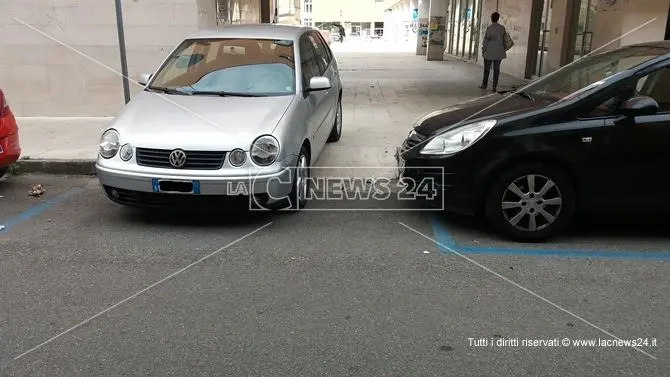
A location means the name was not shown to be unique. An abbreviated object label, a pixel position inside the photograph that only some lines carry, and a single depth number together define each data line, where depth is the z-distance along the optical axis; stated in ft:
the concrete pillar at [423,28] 88.53
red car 19.36
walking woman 42.45
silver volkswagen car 15.43
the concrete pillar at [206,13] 30.86
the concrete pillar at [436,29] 78.18
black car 14.73
